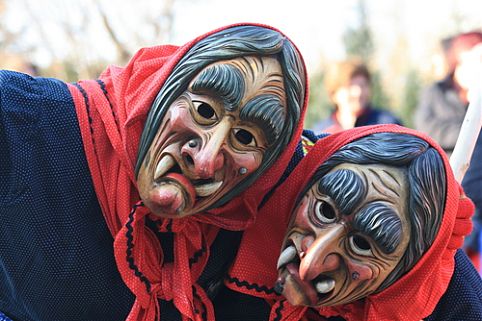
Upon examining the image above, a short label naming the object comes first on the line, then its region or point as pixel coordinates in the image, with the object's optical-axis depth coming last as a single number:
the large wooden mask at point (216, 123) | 1.82
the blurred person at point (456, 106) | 3.08
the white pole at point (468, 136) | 2.12
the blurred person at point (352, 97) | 3.64
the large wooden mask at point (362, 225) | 1.83
